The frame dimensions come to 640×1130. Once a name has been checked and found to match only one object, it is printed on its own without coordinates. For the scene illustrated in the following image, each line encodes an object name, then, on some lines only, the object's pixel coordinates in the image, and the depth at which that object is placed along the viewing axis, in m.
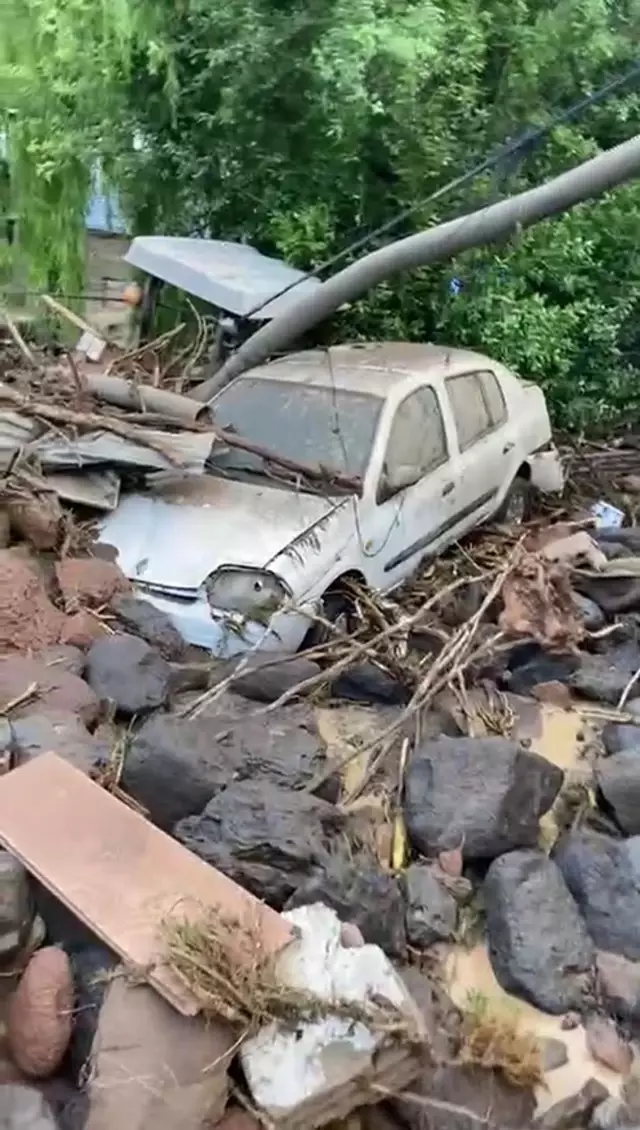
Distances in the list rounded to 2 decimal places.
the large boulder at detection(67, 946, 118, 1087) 3.35
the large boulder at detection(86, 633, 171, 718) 5.16
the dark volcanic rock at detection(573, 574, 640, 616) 7.00
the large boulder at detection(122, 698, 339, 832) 4.44
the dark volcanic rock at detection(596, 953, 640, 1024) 4.02
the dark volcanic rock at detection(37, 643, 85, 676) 5.27
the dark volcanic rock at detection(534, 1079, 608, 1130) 3.52
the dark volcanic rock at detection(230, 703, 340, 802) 4.68
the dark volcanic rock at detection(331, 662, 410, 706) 5.82
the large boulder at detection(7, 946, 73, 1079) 3.33
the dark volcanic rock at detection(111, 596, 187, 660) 5.66
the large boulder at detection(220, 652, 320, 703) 5.43
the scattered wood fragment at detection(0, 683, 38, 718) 4.80
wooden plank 3.40
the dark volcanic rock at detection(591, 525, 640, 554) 7.84
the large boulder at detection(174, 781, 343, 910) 3.98
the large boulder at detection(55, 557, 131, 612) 5.80
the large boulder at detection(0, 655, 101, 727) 4.91
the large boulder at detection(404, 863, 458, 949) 4.20
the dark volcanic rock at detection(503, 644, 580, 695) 6.27
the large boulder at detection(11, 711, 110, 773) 4.41
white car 5.80
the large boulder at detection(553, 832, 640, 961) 4.36
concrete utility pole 7.32
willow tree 9.62
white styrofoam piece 3.14
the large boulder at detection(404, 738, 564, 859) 4.57
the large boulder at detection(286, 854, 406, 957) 3.90
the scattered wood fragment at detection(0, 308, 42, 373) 8.02
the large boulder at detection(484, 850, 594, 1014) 4.04
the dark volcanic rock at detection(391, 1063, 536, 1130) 3.38
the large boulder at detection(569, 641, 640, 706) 6.12
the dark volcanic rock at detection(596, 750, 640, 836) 4.93
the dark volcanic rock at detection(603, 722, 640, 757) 5.48
